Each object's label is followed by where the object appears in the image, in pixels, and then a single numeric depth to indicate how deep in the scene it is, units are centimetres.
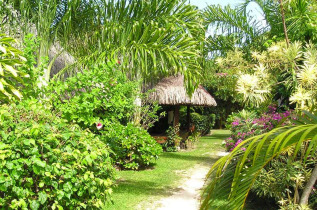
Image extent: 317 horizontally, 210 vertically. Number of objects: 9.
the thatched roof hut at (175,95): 1170
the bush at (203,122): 1720
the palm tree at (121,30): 649
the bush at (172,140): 1214
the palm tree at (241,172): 229
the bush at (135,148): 791
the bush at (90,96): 479
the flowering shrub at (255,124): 611
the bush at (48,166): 300
